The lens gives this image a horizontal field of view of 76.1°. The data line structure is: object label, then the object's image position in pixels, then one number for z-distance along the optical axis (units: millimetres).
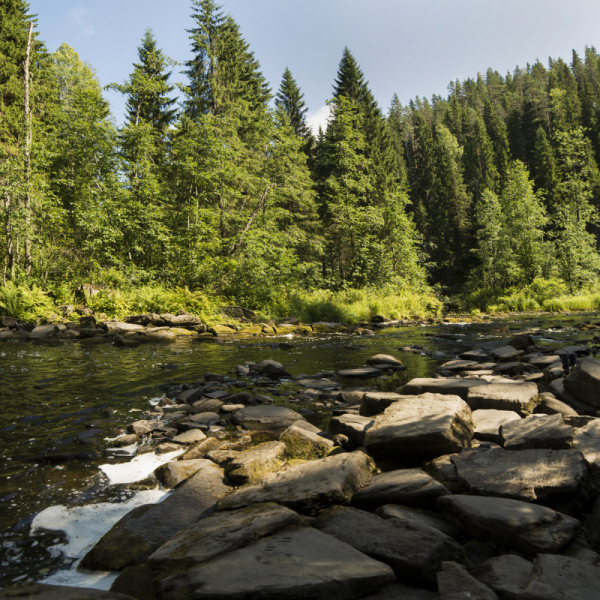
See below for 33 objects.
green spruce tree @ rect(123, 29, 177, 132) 20312
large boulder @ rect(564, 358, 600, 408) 4391
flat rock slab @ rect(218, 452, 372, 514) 2662
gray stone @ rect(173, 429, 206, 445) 4332
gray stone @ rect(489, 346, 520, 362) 8000
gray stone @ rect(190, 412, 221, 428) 4973
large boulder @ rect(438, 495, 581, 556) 2086
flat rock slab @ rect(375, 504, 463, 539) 2345
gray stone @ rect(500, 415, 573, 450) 3039
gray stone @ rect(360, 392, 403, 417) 4741
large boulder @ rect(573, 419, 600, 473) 2736
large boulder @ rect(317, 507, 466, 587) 1945
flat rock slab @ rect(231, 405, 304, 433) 4727
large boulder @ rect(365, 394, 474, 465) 3375
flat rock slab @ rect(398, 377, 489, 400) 4898
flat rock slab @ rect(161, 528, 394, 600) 1700
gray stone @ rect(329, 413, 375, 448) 4068
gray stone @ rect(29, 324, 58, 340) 12477
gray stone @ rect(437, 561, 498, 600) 1642
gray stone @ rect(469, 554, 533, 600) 1691
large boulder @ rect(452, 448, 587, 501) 2500
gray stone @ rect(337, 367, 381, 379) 7691
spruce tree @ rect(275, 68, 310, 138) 37281
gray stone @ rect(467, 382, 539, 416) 4324
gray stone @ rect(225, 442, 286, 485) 3293
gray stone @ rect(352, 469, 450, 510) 2662
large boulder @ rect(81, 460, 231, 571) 2412
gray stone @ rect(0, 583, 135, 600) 1804
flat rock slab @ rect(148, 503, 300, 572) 2121
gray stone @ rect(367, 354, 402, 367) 8633
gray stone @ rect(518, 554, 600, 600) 1578
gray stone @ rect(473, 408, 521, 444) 3686
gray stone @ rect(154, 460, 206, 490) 3441
